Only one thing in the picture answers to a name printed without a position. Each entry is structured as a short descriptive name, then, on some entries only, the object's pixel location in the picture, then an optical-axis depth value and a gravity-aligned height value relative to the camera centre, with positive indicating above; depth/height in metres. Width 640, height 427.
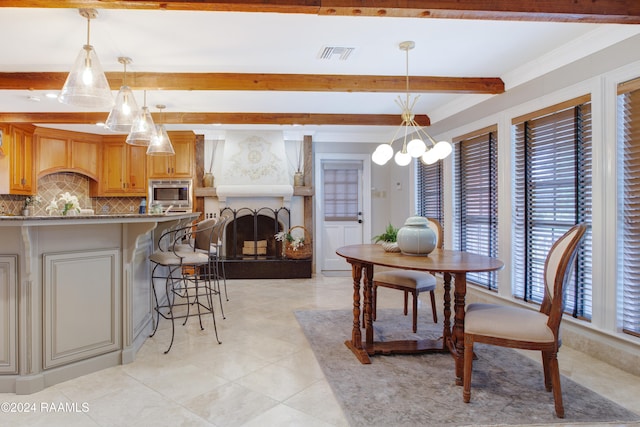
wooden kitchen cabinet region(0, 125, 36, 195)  5.12 +0.74
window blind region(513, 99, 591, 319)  2.91 +0.19
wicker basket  6.00 -0.58
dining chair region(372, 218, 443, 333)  3.18 -0.58
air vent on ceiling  3.05 +1.36
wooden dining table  2.33 -0.54
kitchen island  2.17 -0.52
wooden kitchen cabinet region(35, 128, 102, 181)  5.62 +0.96
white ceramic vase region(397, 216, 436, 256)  2.74 -0.17
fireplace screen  6.22 -0.29
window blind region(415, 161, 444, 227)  5.05 +0.34
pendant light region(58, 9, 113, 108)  2.32 +0.83
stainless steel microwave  6.14 +0.33
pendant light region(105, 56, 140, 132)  2.97 +0.82
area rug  1.95 -1.06
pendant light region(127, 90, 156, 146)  3.26 +0.75
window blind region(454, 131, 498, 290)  3.98 +0.18
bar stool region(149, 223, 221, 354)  3.00 -0.39
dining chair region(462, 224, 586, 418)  2.00 -0.61
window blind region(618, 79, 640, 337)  2.53 +0.05
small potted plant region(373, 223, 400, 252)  3.02 -0.21
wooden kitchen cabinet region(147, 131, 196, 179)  6.17 +0.86
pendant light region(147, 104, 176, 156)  3.81 +0.72
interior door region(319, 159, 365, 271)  6.66 +0.13
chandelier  2.96 +0.52
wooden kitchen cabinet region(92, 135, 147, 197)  6.23 +0.75
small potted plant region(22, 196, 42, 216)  5.71 +0.16
